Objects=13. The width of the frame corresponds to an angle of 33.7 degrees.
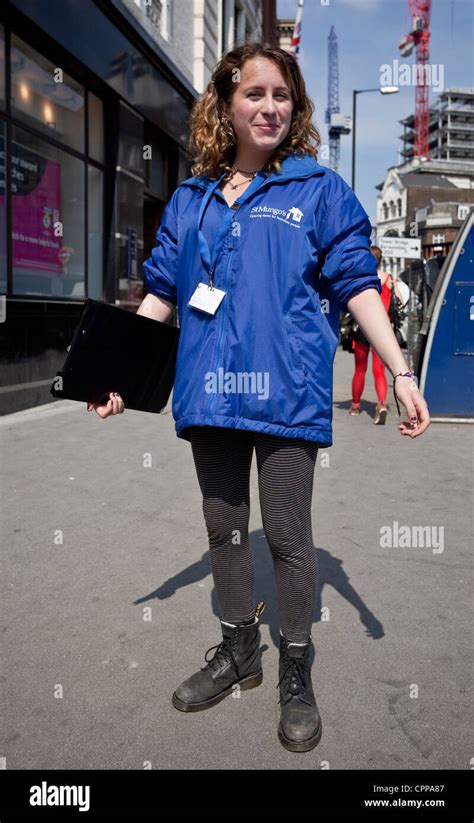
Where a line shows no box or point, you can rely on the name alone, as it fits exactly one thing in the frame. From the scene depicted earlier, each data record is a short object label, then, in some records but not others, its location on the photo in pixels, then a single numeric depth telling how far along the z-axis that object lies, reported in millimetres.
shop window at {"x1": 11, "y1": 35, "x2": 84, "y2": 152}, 8734
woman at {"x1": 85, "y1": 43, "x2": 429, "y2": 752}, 2354
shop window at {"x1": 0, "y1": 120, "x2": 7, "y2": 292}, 8250
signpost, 17969
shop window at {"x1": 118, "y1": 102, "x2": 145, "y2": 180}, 11625
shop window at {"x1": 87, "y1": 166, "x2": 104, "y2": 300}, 11125
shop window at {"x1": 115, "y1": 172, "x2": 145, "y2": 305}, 11711
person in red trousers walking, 8248
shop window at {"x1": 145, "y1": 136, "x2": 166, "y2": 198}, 14133
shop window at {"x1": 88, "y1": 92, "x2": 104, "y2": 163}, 11008
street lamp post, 26241
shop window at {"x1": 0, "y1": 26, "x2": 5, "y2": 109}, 8258
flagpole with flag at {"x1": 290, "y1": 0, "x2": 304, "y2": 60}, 21094
